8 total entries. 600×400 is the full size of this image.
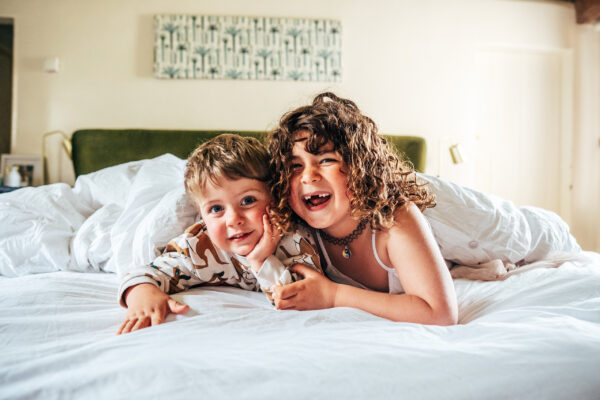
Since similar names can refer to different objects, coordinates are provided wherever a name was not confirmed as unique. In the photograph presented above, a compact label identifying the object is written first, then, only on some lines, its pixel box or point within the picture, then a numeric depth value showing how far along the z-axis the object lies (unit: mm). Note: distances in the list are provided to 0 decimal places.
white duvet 1196
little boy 939
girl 847
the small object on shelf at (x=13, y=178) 2553
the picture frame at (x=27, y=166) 2666
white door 3357
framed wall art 2766
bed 522
